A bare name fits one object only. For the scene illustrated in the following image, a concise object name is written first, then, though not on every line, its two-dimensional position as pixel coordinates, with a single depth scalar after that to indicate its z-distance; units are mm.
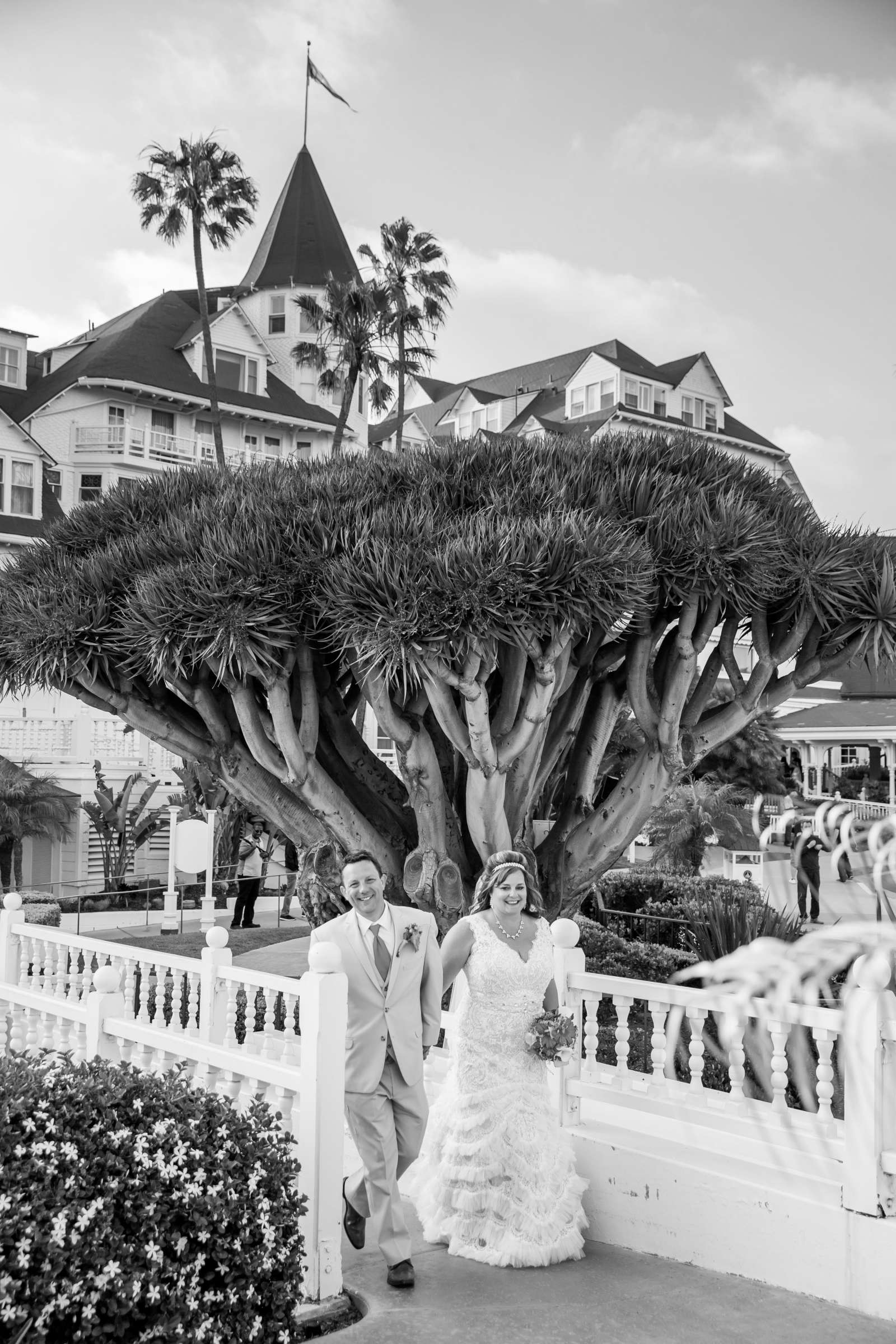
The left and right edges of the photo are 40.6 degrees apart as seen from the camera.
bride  5523
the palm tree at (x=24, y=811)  24562
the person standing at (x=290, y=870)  22266
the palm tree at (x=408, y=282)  29734
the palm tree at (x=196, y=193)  27141
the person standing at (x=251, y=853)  26484
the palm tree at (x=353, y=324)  27156
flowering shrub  3838
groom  5262
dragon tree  8312
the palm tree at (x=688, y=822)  21609
